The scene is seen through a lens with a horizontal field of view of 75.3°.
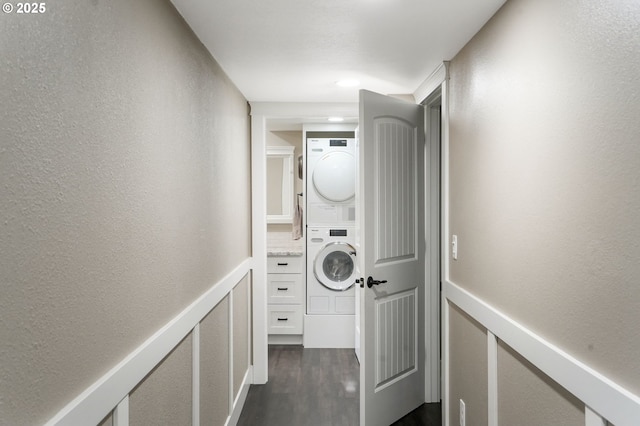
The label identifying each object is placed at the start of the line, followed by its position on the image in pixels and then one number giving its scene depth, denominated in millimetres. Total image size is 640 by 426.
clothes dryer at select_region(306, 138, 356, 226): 4133
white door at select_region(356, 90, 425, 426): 2488
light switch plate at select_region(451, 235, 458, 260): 2252
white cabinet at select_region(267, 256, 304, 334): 4176
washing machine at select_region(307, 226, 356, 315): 4152
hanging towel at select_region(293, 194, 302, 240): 4691
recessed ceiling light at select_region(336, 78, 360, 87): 2666
